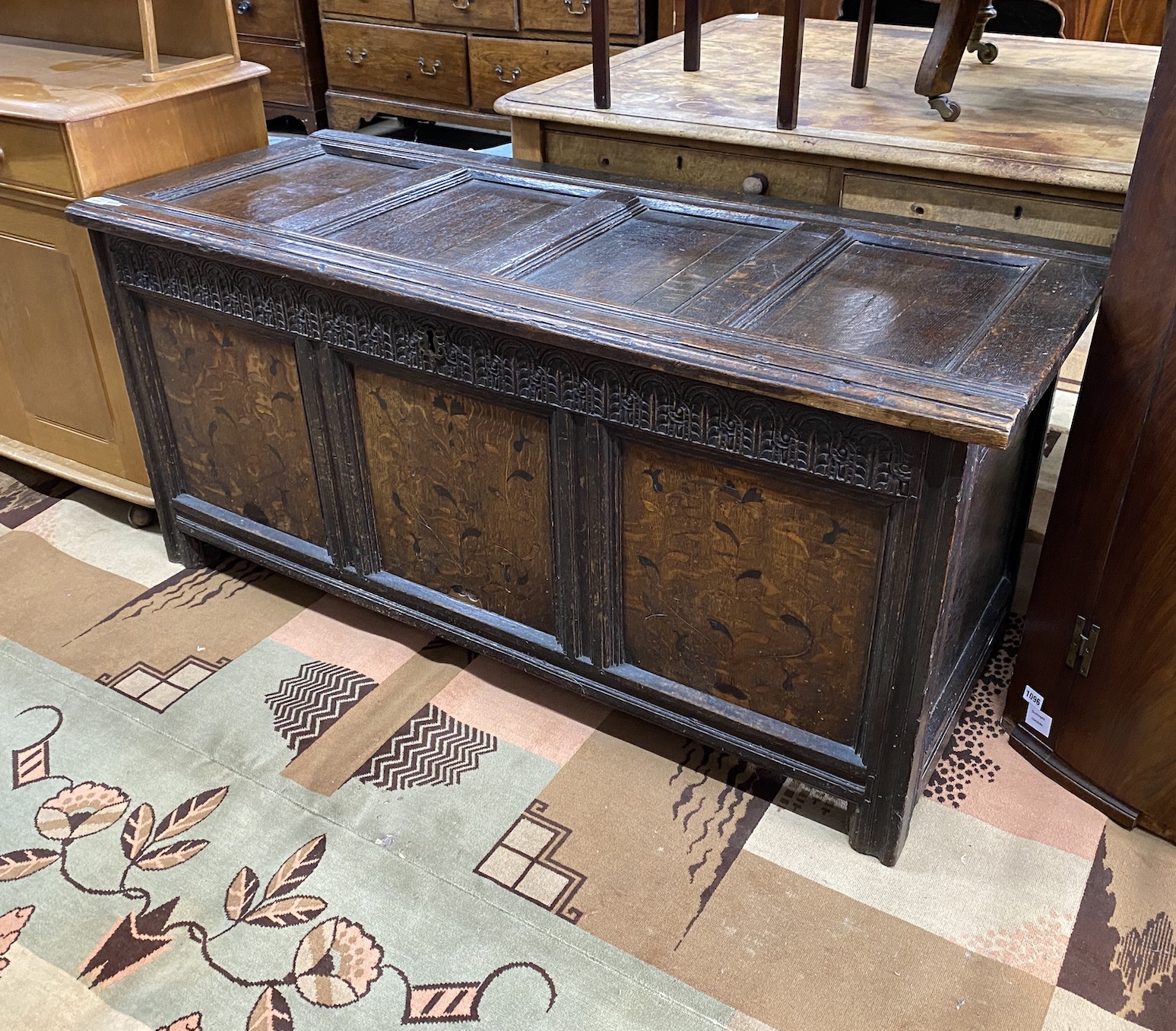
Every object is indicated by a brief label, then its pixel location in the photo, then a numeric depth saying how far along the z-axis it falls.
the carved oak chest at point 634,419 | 1.29
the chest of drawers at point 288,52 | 3.98
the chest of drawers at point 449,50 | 3.50
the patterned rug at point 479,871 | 1.37
